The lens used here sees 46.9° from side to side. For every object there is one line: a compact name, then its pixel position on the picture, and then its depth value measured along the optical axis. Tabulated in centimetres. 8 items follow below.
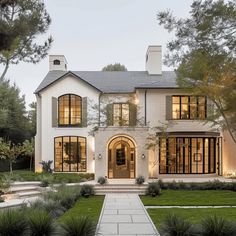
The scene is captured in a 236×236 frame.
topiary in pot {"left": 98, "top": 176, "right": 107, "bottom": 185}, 1516
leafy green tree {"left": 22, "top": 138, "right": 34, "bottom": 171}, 1927
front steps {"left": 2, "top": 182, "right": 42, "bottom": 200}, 1283
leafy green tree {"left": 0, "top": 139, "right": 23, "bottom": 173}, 1881
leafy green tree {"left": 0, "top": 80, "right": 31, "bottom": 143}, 2479
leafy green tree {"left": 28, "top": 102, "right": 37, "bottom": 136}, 2698
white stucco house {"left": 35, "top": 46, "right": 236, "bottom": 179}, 1745
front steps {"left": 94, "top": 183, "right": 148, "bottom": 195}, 1441
